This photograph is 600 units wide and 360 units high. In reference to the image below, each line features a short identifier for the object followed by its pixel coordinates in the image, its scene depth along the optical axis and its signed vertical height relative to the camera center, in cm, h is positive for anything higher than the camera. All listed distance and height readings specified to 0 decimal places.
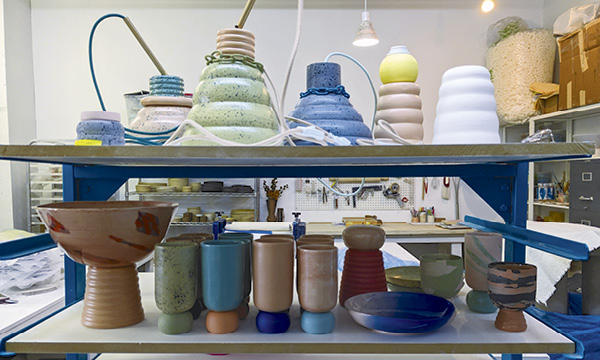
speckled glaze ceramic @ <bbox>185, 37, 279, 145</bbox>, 80 +13
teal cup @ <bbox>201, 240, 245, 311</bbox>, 74 -19
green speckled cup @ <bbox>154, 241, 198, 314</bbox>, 75 -20
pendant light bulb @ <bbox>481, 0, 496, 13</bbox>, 394 +160
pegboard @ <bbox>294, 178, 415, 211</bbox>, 423 -28
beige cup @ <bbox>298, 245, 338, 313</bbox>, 75 -20
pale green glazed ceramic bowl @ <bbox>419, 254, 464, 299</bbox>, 92 -24
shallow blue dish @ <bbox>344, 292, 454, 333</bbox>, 73 -28
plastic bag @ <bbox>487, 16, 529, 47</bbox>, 400 +142
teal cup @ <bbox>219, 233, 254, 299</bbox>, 81 -19
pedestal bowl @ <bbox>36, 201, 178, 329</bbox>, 72 -13
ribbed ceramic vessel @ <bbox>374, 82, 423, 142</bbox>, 96 +14
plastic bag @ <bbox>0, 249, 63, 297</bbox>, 177 -45
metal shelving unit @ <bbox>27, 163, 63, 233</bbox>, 380 -11
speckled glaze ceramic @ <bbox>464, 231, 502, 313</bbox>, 91 -20
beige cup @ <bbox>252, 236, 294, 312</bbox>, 76 -19
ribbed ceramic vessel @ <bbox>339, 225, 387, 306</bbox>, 93 -21
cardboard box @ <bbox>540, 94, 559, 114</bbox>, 356 +58
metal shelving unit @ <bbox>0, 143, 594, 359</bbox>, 66 -29
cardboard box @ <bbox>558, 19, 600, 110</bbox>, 303 +81
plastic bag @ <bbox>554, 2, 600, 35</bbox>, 317 +122
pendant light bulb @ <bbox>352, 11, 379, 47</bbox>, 333 +113
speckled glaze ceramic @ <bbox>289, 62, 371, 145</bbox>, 88 +14
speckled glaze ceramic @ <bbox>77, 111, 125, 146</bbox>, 79 +9
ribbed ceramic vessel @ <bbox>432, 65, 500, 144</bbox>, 81 +12
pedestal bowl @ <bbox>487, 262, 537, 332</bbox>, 75 -23
